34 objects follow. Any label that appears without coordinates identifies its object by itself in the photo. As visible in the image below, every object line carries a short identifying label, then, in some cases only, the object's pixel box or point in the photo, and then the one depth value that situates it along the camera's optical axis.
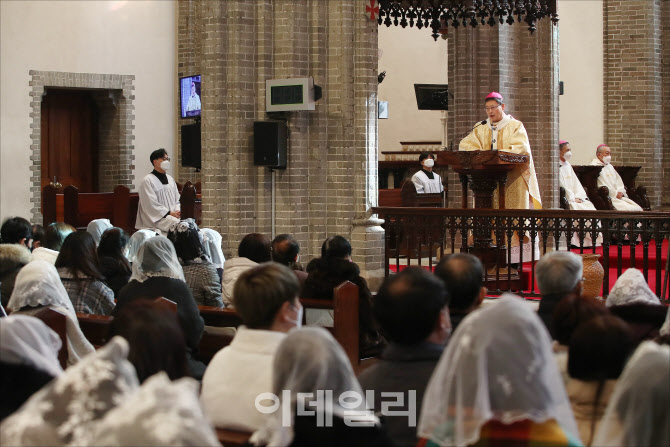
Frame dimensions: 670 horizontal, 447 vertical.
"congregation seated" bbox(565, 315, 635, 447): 3.43
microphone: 14.66
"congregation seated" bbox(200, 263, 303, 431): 3.80
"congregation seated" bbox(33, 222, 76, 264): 8.47
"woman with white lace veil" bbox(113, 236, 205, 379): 5.81
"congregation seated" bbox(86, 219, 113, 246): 9.91
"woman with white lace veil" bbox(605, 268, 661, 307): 5.29
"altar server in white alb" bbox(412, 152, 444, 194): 15.68
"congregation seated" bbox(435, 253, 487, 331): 4.52
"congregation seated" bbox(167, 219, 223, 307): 7.30
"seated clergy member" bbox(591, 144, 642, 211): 16.80
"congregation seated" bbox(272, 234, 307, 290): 7.68
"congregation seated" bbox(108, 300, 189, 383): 3.52
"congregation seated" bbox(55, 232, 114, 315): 6.73
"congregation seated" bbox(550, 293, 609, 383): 3.88
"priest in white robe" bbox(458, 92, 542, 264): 11.13
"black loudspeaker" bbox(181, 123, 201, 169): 12.98
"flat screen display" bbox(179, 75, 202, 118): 16.95
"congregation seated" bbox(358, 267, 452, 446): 3.67
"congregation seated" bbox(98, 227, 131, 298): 7.76
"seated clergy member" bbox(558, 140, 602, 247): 15.39
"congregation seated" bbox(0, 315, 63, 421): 3.42
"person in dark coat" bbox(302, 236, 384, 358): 6.96
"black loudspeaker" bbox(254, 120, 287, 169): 11.23
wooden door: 18.22
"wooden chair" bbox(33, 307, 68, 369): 5.53
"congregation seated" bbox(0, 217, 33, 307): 6.61
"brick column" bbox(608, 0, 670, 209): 18.23
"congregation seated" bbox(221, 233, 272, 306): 7.21
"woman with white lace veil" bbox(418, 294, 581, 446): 2.78
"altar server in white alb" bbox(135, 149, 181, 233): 12.77
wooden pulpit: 10.02
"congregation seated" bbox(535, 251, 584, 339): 4.97
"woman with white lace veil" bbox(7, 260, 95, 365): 5.67
